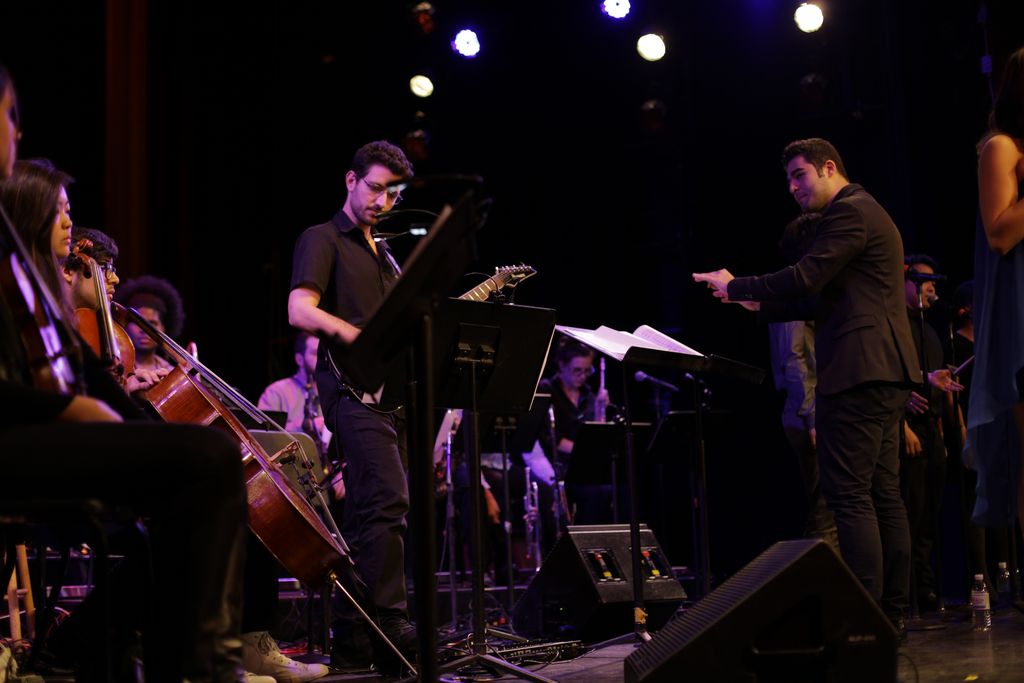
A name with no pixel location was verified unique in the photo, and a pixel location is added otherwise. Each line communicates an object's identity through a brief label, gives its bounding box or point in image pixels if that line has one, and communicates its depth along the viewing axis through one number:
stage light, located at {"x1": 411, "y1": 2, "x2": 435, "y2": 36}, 8.63
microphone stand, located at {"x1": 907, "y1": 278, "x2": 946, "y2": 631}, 5.37
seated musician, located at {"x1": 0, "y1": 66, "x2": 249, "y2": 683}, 2.09
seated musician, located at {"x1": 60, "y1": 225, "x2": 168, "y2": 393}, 3.71
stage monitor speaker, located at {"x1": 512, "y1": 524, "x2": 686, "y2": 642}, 5.01
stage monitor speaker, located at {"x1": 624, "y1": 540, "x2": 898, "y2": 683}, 2.57
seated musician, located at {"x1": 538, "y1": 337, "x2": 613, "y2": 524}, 8.38
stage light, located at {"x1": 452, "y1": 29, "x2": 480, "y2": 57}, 8.77
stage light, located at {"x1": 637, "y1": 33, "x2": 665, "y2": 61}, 8.42
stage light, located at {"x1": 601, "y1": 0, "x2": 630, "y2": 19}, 8.30
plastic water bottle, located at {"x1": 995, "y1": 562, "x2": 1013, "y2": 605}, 5.88
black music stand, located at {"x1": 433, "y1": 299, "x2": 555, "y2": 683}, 3.43
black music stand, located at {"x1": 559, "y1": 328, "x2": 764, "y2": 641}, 4.22
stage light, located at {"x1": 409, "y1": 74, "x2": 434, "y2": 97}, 9.04
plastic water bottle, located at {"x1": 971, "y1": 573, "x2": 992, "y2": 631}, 4.91
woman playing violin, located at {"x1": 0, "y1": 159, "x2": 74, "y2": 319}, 2.96
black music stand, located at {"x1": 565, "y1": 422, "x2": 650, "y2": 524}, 6.88
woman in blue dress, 3.32
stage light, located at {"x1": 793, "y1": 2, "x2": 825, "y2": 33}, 7.81
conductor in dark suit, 4.34
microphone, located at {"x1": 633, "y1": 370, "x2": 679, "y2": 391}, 7.65
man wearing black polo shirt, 4.08
